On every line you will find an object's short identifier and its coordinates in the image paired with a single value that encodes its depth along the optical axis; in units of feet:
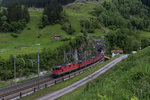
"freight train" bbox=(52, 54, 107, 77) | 124.88
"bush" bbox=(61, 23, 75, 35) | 270.18
